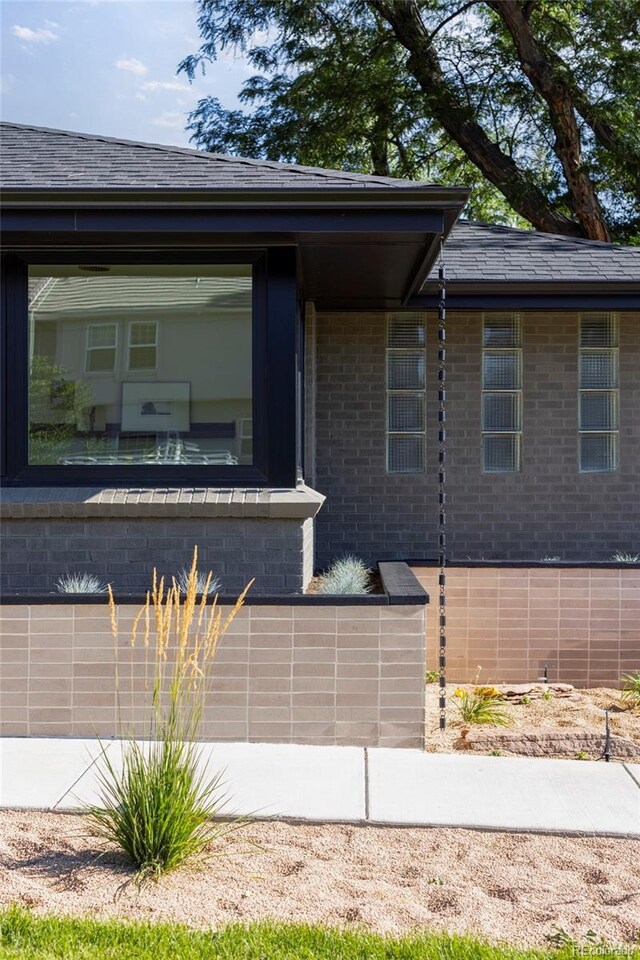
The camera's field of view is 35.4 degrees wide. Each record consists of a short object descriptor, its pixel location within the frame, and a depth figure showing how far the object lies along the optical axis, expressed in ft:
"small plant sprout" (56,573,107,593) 22.89
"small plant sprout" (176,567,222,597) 22.98
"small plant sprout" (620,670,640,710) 25.61
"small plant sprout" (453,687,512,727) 23.11
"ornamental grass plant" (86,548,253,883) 13.46
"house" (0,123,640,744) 22.66
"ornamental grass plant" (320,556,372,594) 24.84
